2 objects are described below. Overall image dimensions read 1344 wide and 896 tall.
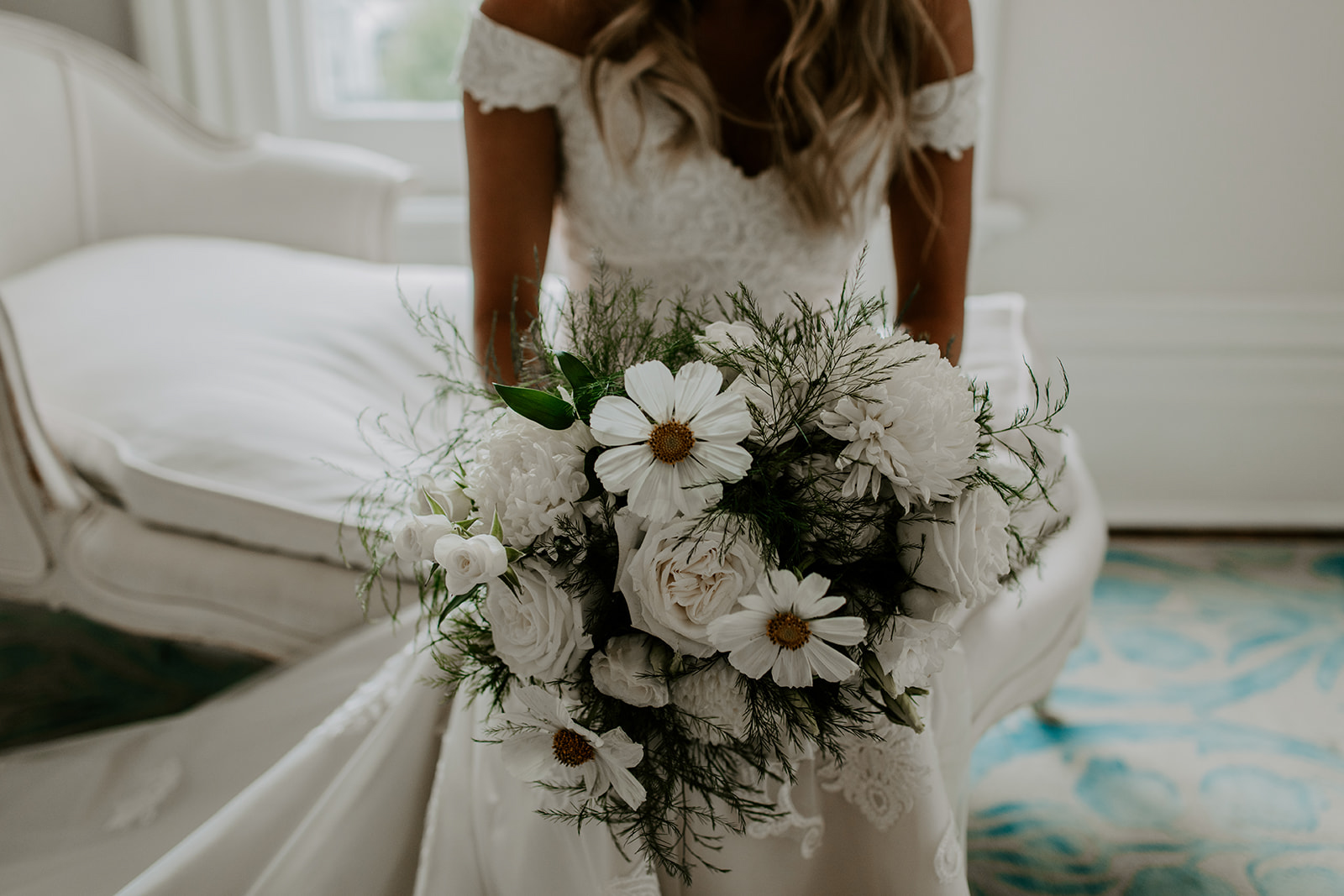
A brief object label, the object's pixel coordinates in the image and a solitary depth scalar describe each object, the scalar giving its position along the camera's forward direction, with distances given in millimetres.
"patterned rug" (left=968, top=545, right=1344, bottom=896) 1186
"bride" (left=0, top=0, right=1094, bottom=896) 691
